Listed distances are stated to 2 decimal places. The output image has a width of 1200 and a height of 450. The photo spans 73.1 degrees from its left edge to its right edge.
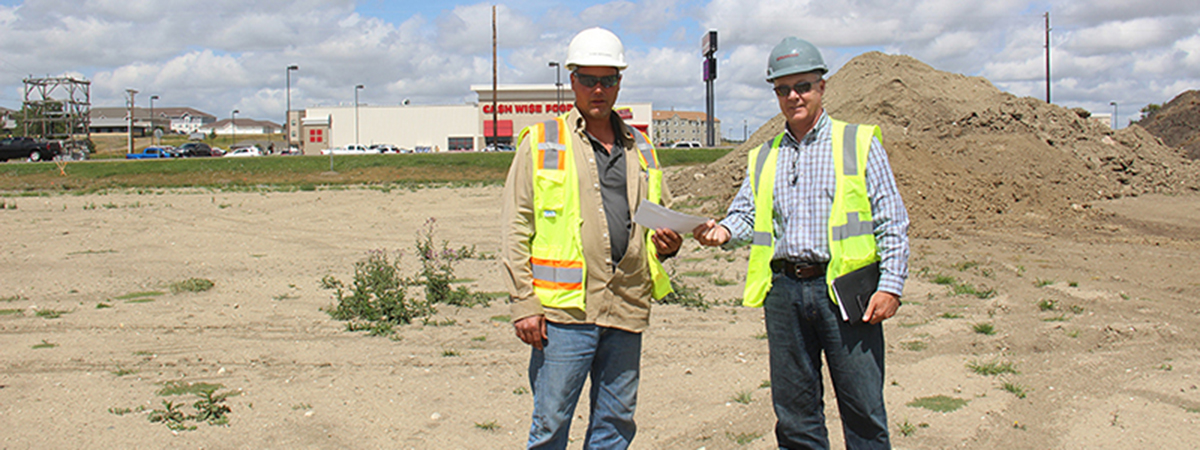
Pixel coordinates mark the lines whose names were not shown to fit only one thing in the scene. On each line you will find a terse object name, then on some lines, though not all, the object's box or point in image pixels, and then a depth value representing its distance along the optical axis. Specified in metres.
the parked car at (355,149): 66.31
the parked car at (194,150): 63.59
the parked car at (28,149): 47.97
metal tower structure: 63.47
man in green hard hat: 2.99
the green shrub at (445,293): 8.41
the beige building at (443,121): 79.69
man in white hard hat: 2.94
